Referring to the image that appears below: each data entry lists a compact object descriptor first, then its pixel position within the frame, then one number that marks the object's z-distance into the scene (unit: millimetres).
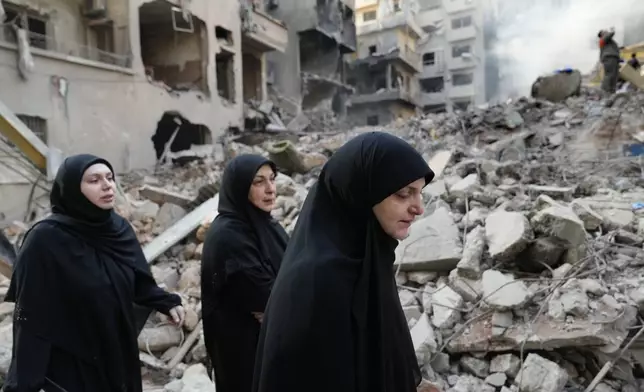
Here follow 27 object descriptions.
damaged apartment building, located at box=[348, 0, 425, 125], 26531
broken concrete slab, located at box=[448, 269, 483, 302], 3035
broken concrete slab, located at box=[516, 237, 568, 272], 3123
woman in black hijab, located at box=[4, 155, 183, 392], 1823
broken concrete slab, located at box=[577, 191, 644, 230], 3793
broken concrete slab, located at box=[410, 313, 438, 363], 2648
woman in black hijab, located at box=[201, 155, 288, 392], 2176
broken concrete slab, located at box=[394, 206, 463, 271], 3404
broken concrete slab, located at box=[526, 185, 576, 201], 4625
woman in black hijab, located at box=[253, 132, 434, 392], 1209
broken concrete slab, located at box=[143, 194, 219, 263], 4695
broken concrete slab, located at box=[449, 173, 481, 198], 4527
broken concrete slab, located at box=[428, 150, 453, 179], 5824
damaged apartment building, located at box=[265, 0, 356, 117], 19859
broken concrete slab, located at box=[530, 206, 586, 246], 3096
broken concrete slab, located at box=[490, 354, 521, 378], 2566
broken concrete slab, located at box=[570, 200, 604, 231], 3692
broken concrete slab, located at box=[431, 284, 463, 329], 2885
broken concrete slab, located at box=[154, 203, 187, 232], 5574
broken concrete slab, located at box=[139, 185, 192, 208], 6008
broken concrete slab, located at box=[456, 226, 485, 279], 3189
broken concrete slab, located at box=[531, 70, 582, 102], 11405
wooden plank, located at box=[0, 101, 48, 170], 6137
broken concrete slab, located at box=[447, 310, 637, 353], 2521
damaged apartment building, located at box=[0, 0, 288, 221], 8086
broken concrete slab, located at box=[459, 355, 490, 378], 2648
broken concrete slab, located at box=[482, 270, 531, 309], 2756
